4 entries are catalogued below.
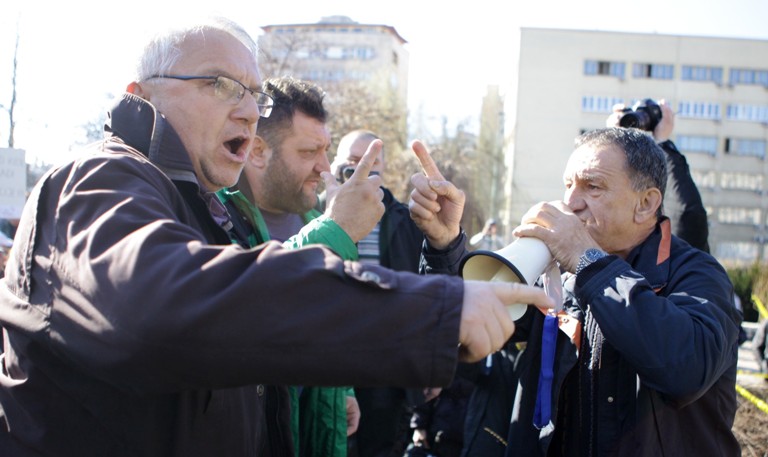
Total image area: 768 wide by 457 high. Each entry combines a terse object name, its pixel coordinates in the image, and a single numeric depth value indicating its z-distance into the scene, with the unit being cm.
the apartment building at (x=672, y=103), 4869
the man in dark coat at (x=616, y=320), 203
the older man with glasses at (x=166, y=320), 113
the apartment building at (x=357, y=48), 5319
